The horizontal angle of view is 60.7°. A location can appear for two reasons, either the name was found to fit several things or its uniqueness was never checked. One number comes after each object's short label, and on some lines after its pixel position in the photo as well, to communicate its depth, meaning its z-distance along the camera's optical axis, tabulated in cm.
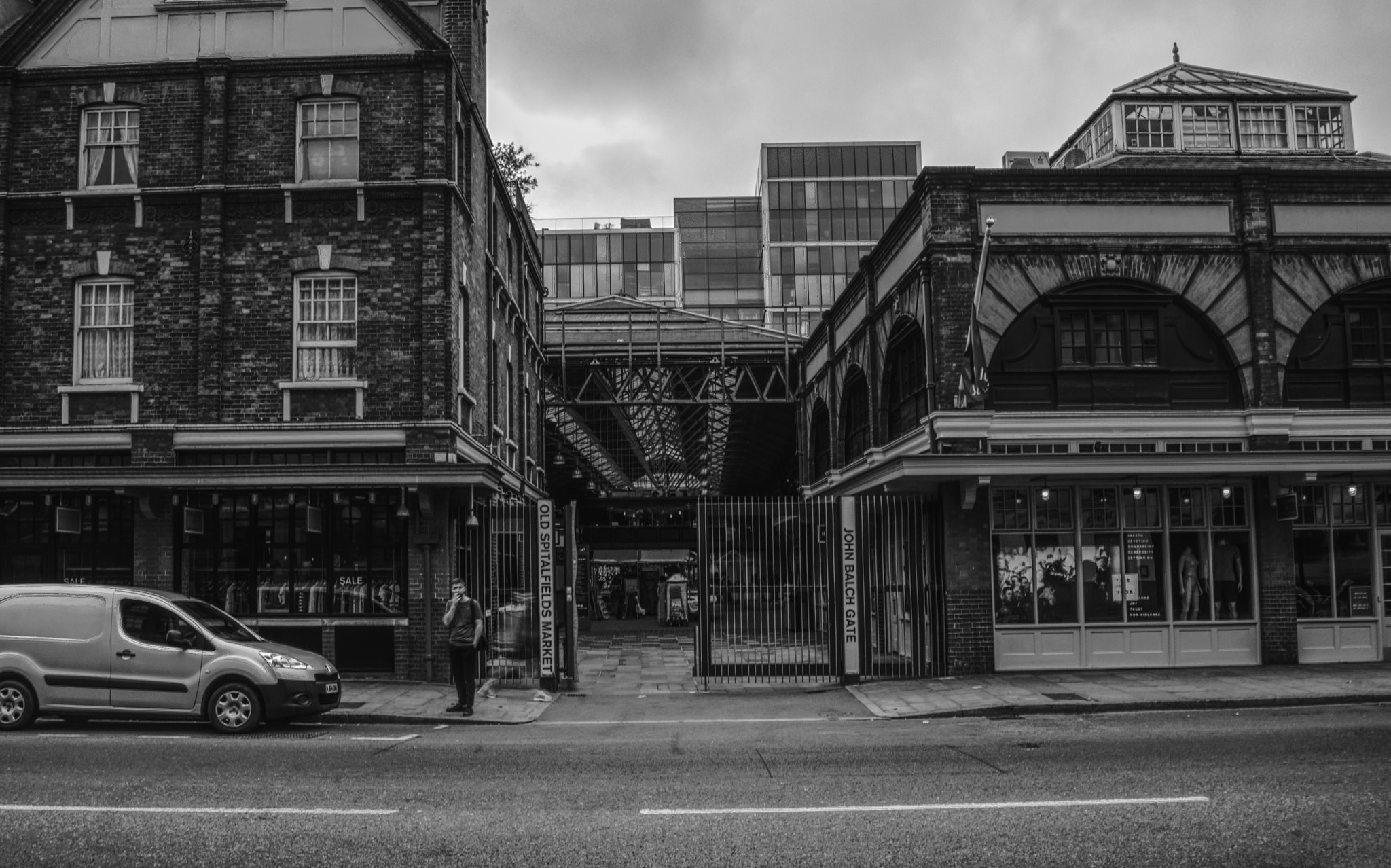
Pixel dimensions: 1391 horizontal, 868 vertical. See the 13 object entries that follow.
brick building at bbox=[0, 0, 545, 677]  1942
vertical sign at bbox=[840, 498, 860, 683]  1855
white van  1375
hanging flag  1817
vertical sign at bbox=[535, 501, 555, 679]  1842
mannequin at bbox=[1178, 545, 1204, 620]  1939
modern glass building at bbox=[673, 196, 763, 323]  9338
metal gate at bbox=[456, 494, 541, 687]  1933
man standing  1612
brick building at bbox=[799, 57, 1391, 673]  1914
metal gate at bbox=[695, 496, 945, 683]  1870
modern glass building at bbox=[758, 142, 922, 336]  8838
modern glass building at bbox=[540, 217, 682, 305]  9106
